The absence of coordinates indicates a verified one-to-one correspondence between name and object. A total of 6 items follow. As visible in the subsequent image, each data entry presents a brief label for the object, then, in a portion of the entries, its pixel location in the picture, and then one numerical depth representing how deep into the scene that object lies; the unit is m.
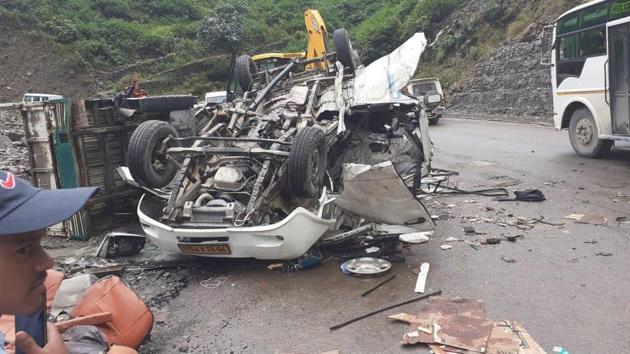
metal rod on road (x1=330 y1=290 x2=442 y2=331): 3.73
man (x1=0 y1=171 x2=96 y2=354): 1.20
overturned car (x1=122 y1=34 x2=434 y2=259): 4.78
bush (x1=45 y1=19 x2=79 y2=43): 31.50
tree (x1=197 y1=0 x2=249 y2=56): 34.34
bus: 8.71
